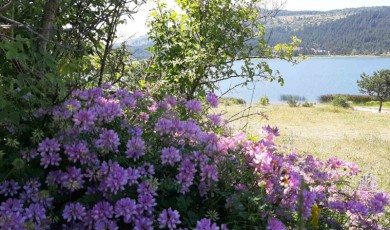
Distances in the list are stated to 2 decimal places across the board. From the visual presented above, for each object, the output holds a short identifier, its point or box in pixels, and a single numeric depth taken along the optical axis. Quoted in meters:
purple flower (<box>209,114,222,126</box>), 2.59
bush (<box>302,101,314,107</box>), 35.19
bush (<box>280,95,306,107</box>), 33.38
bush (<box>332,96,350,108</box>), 37.88
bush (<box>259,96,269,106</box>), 29.63
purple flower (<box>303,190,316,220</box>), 1.99
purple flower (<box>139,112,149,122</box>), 2.46
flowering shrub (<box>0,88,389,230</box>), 1.80
